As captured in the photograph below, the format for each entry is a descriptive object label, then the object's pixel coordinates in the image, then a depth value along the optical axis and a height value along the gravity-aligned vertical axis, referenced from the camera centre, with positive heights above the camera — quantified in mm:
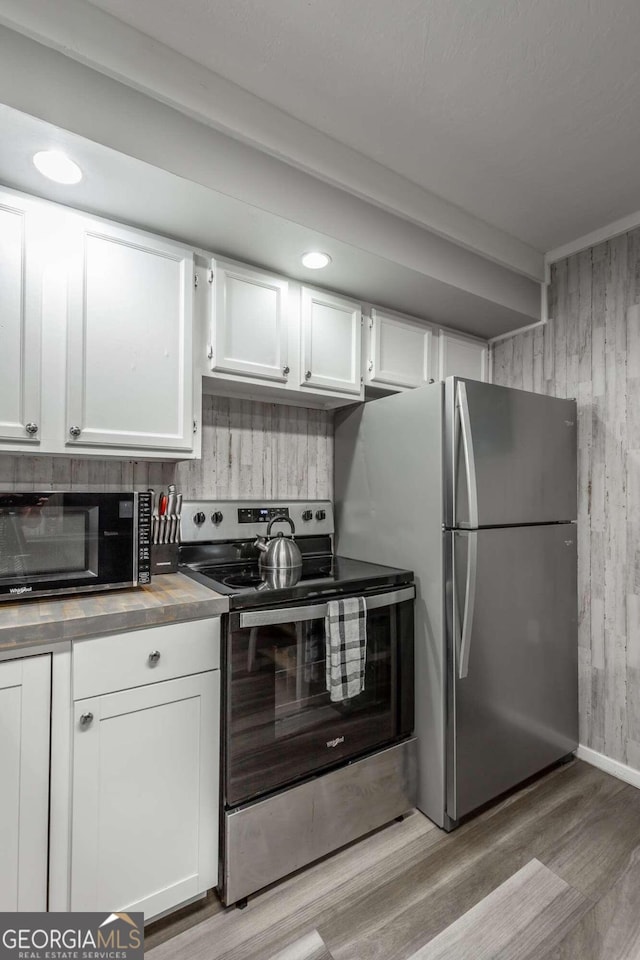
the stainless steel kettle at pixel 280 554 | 1919 -264
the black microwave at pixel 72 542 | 1373 -169
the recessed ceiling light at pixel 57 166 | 1339 +919
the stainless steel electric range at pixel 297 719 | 1492 -795
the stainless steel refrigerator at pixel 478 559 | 1823 -287
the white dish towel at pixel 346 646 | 1667 -555
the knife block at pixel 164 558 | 1900 -280
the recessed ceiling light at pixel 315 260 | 1848 +893
